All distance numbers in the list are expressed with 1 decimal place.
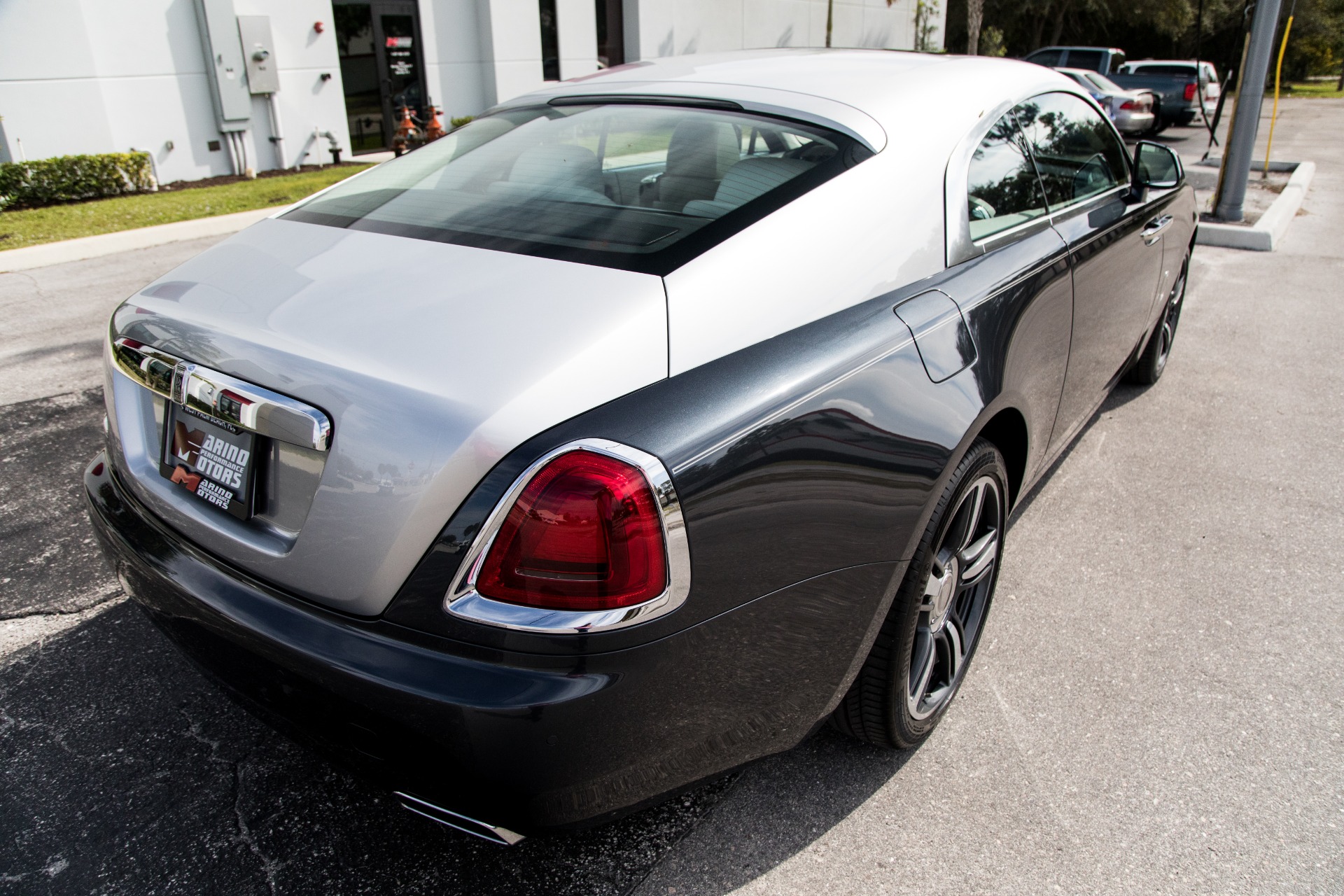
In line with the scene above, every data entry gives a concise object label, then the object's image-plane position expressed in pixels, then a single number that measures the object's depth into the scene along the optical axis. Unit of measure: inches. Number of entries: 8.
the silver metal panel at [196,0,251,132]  498.3
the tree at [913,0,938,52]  1225.3
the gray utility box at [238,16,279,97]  509.0
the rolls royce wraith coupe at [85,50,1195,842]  59.7
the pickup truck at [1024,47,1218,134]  813.9
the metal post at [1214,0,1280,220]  338.6
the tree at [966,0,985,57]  971.1
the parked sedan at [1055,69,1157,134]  675.4
